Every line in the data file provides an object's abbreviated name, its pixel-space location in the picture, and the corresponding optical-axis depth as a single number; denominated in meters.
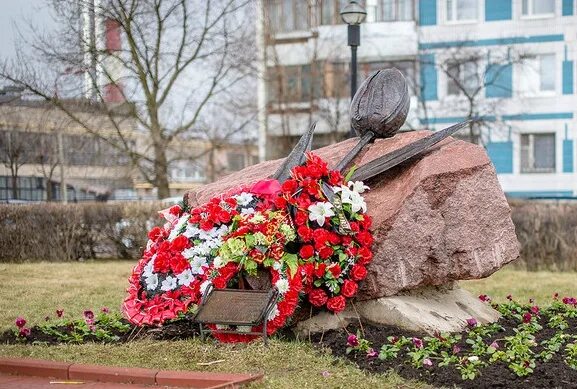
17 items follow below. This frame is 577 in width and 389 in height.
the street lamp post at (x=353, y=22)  13.77
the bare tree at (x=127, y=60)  20.67
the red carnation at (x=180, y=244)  7.50
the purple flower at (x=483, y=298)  9.28
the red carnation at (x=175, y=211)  8.29
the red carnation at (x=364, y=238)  7.36
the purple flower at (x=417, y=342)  6.64
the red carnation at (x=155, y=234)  7.99
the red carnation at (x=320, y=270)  7.25
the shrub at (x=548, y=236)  16.58
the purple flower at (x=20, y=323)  7.76
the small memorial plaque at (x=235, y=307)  6.71
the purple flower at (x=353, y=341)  6.77
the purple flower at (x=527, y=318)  8.11
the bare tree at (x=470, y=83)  29.27
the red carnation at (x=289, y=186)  7.43
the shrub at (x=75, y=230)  18.30
